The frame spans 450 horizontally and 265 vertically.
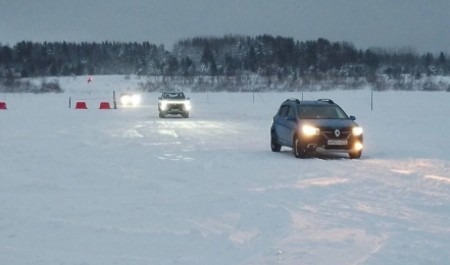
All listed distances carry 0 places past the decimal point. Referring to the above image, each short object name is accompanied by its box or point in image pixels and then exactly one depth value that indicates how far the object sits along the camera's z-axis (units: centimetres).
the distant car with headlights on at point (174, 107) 4497
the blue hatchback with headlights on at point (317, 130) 1950
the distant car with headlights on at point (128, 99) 7054
